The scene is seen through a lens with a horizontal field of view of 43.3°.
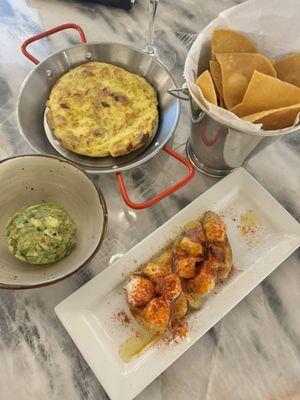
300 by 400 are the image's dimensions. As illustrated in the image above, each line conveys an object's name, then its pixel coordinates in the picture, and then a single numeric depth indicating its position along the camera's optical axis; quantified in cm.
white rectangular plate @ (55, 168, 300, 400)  68
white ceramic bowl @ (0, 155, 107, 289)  65
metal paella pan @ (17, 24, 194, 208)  85
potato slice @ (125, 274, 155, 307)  70
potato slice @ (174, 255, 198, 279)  73
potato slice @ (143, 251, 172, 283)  73
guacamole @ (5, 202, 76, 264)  69
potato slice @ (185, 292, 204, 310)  73
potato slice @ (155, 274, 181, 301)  70
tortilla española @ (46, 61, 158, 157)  85
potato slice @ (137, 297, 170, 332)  68
